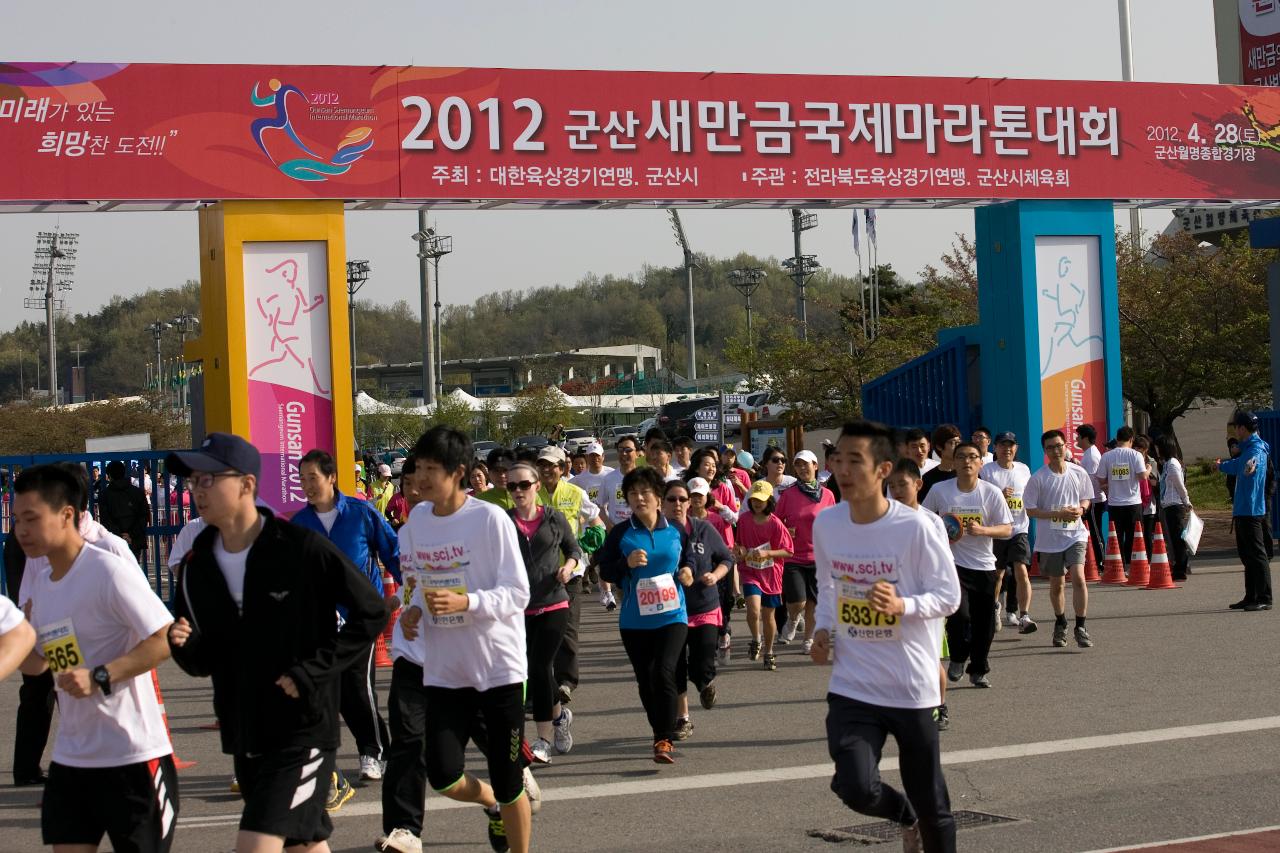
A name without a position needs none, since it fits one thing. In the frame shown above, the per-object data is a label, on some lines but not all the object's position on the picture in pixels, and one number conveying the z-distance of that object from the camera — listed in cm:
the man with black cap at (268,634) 479
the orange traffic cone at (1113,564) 1747
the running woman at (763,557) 1220
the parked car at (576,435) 6751
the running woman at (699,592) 950
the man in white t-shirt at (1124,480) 1748
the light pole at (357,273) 7393
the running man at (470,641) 622
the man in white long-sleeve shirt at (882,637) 557
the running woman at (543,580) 869
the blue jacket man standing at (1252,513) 1445
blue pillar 1848
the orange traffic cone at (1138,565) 1709
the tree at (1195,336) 2812
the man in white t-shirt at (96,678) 474
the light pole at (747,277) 7431
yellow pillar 1560
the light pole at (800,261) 6366
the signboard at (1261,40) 3725
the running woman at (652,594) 877
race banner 1530
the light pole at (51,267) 8562
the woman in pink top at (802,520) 1231
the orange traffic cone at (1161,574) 1669
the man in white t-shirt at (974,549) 1086
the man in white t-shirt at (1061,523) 1252
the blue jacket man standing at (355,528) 845
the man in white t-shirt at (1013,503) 1240
